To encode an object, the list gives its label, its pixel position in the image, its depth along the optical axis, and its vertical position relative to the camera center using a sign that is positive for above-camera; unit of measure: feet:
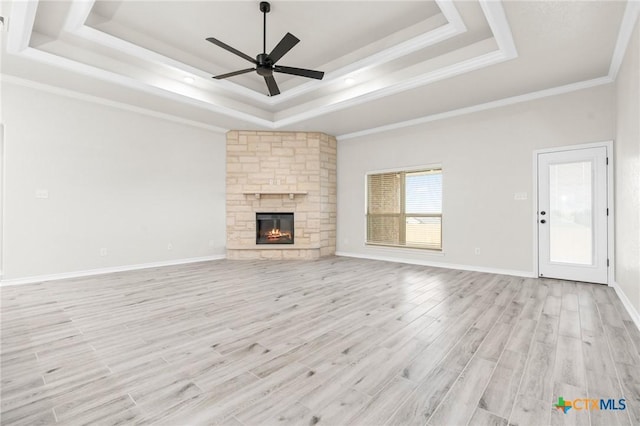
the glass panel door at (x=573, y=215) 13.34 -0.12
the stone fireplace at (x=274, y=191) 21.16 +1.48
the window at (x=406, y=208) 19.33 +0.26
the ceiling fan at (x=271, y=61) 10.16 +5.57
